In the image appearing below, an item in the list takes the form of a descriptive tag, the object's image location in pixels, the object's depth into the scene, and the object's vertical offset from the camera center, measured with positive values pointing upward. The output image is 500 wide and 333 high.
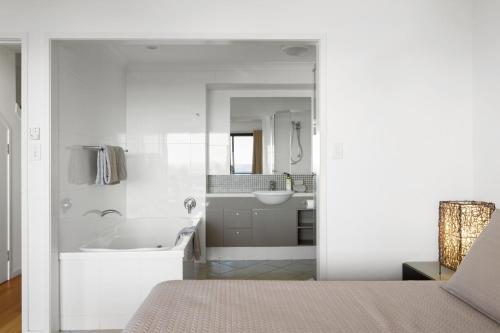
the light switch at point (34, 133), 2.34 +0.21
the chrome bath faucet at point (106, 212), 3.43 -0.45
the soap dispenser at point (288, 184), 4.51 -0.25
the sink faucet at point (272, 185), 4.55 -0.27
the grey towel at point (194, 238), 3.23 -0.69
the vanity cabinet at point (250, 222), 4.31 -0.69
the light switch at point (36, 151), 2.35 +0.10
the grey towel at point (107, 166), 3.27 -0.01
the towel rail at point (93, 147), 3.07 +0.16
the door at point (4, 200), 3.54 -0.35
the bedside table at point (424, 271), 2.02 -0.64
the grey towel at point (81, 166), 2.82 +0.00
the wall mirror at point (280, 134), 4.61 +0.40
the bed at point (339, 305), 1.16 -0.52
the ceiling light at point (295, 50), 3.58 +1.18
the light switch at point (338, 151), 2.37 +0.09
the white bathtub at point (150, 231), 4.03 -0.76
